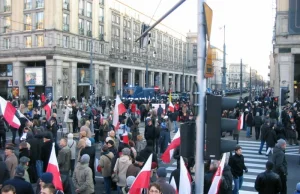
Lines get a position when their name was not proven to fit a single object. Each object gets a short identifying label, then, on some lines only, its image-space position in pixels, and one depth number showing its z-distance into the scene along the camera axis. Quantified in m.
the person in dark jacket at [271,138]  14.54
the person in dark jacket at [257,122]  19.17
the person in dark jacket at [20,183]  6.16
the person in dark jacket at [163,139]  14.86
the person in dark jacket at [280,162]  9.20
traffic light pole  5.02
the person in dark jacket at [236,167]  9.30
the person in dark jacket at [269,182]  7.60
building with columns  48.81
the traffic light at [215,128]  4.96
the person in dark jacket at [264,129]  14.98
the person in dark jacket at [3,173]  7.25
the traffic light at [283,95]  20.08
